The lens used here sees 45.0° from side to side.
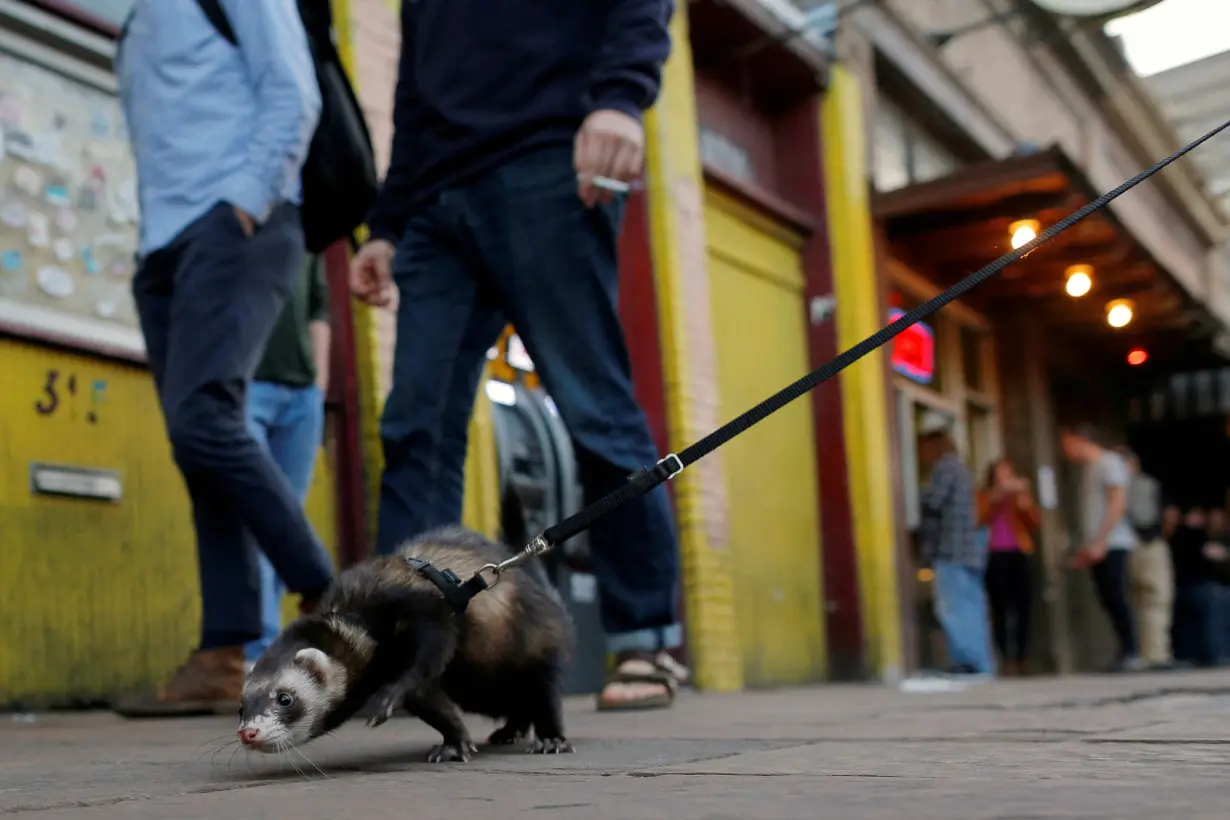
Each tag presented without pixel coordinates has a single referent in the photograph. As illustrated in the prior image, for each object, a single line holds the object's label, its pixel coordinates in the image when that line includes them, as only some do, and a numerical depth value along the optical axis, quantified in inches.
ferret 87.8
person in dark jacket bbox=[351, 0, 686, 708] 138.9
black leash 91.6
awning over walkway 419.8
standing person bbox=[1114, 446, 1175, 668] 467.8
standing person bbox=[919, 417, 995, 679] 384.5
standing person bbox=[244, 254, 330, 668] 186.9
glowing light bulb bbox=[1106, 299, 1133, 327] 577.6
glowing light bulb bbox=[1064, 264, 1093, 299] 521.9
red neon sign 462.9
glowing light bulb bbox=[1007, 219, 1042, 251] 442.3
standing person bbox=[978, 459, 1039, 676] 437.4
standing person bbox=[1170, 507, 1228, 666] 498.0
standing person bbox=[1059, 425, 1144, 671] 434.6
